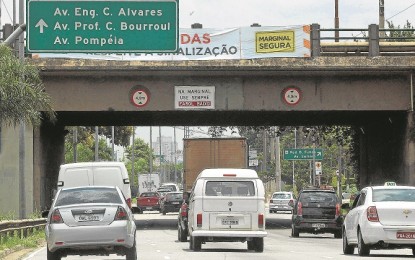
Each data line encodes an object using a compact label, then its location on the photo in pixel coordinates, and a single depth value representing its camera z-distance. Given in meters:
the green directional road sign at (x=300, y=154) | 95.31
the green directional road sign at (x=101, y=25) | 36.34
